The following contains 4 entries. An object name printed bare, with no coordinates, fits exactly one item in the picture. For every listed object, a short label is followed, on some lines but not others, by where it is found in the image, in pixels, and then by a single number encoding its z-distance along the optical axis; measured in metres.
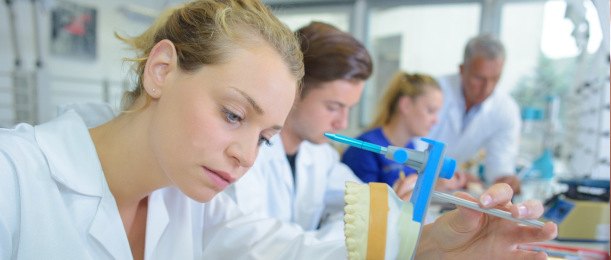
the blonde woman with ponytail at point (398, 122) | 1.87
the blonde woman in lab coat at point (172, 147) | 0.67
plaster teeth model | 0.51
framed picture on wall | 3.03
